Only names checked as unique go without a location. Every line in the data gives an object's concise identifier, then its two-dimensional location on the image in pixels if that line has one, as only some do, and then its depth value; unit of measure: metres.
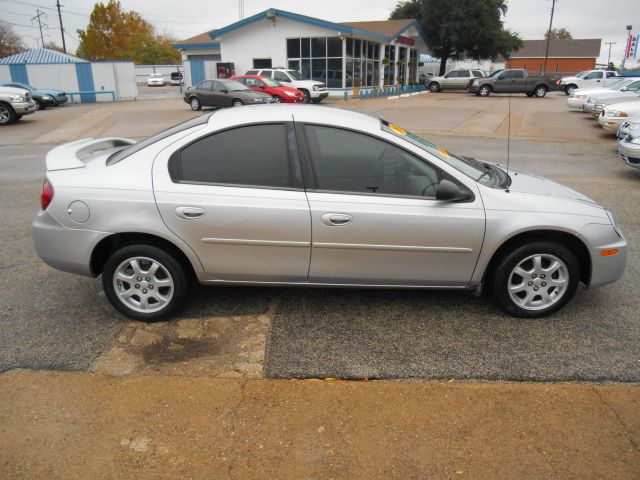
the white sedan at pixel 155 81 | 53.13
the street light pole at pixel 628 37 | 55.64
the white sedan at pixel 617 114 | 13.80
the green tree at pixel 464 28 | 43.49
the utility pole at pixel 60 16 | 62.02
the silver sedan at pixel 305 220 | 3.67
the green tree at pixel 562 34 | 110.07
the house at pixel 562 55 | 80.81
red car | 23.64
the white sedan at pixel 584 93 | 19.80
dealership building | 31.44
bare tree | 60.50
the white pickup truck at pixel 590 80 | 32.78
